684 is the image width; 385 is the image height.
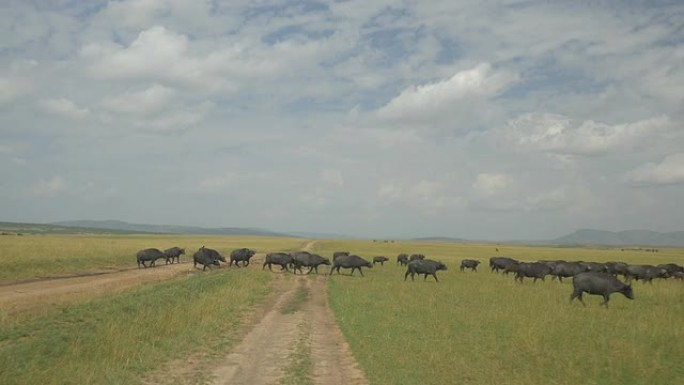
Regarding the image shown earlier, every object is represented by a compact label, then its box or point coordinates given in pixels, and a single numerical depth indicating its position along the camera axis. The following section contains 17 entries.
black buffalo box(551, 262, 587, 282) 41.03
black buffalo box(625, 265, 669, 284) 42.02
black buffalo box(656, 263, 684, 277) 46.22
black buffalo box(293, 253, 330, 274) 43.72
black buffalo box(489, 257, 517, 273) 48.07
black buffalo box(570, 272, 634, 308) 26.95
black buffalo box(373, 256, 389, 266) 58.38
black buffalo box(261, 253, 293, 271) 45.28
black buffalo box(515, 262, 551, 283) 38.99
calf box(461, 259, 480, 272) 52.69
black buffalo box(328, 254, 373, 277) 42.31
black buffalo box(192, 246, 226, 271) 46.66
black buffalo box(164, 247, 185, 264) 52.59
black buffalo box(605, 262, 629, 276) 45.19
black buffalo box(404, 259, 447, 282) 38.59
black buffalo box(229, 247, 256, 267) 50.54
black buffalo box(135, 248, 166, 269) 47.09
